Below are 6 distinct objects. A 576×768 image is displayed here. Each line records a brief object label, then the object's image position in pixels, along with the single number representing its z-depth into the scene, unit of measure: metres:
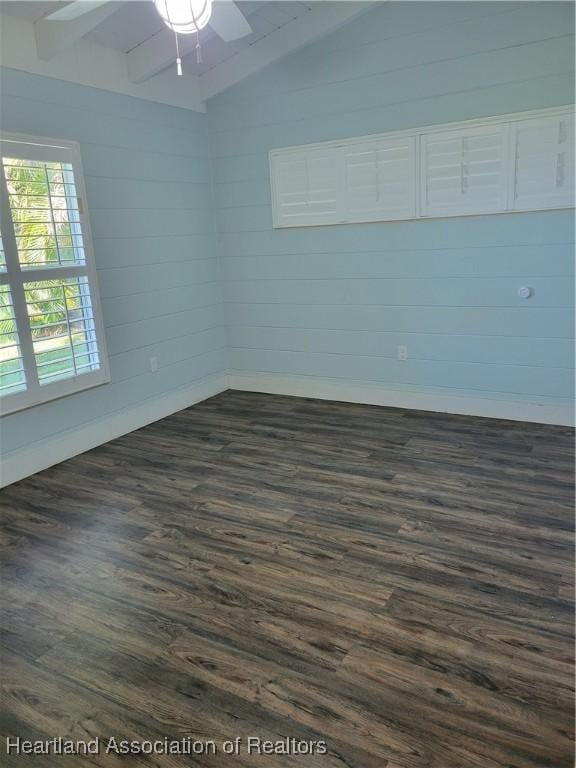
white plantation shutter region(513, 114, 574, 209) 3.67
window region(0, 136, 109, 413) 3.42
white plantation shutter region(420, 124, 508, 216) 3.89
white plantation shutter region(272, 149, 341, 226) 4.53
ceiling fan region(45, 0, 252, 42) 2.18
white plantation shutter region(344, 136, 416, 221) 4.22
